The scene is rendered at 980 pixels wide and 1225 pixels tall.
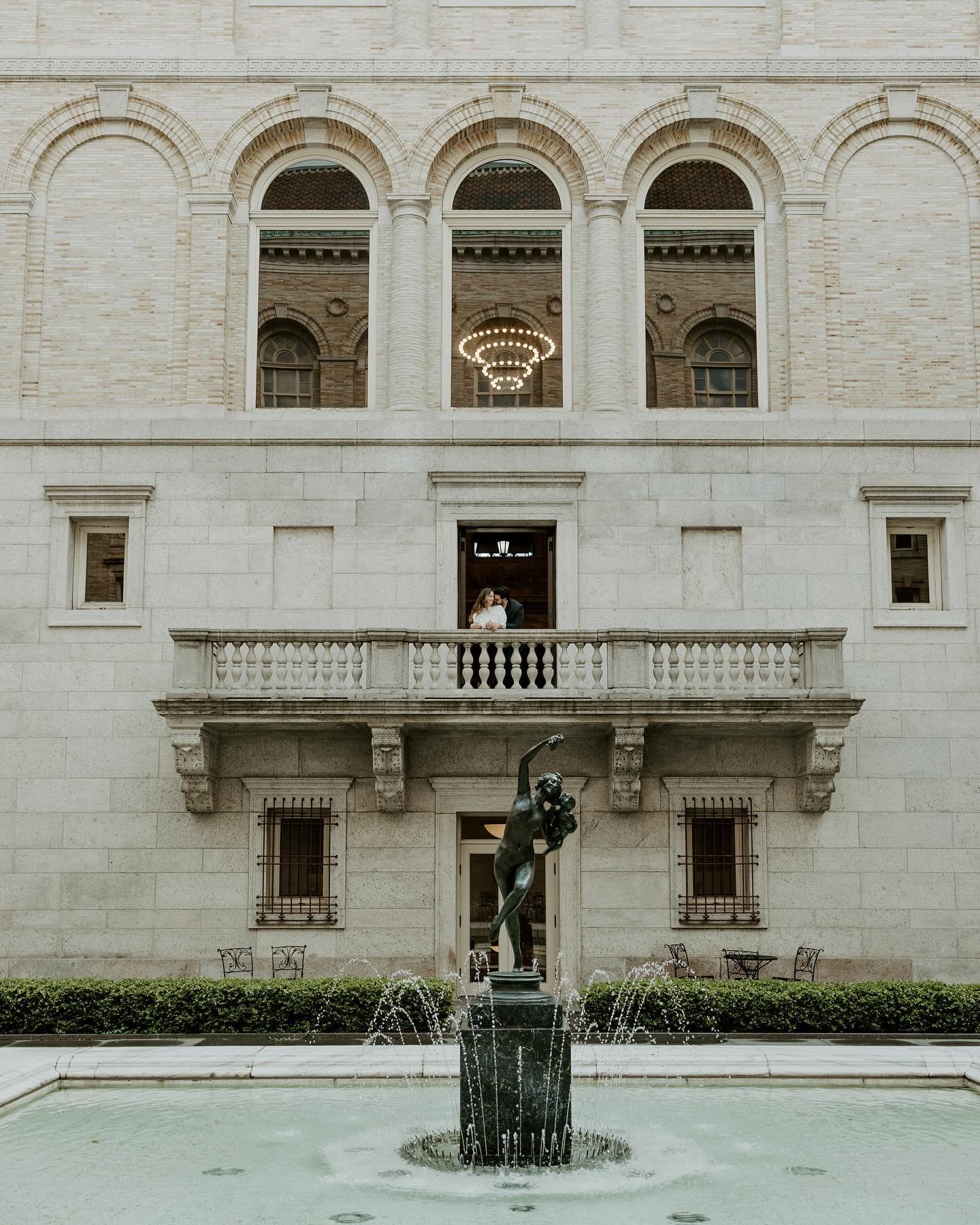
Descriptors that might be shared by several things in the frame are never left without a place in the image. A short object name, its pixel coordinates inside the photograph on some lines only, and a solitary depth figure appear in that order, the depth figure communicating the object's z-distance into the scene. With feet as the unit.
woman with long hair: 76.79
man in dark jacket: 79.41
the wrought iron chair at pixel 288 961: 76.38
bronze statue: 43.06
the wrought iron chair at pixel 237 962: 75.87
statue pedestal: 39.06
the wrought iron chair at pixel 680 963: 75.36
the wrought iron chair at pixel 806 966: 75.87
